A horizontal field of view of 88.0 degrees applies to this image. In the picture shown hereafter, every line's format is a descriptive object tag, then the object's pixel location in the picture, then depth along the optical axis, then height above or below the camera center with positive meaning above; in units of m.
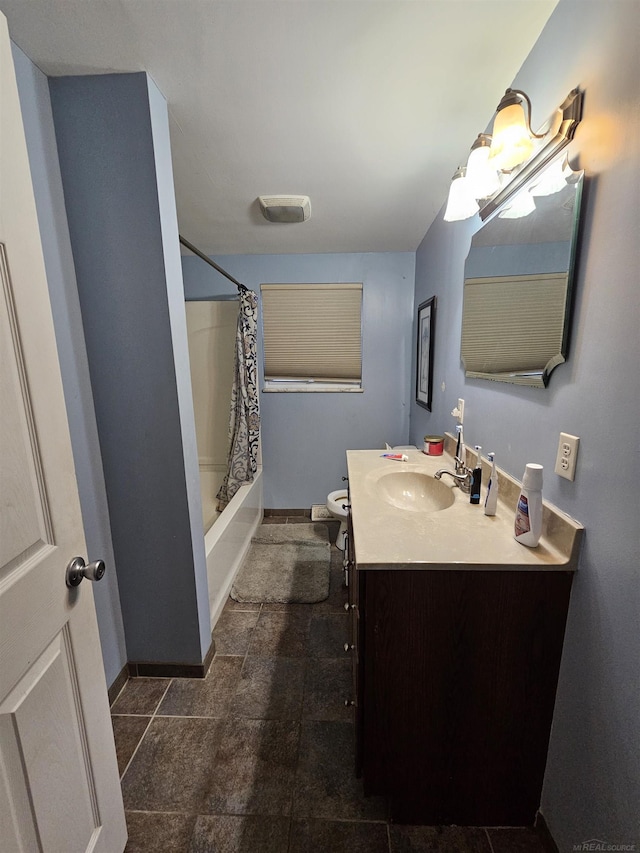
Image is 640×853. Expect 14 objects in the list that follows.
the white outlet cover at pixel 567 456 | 0.84 -0.26
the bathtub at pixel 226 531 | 1.81 -1.16
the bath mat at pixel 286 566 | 2.05 -1.44
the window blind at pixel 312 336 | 2.77 +0.16
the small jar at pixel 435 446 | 1.83 -0.50
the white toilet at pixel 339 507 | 2.32 -1.08
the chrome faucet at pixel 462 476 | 1.35 -0.50
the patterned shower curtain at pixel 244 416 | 2.56 -0.47
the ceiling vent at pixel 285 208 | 1.82 +0.83
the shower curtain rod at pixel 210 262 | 1.70 +0.57
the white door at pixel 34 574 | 0.60 -0.42
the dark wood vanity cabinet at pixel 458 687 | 0.88 -0.91
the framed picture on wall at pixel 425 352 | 2.14 +0.01
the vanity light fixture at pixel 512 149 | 0.85 +0.57
